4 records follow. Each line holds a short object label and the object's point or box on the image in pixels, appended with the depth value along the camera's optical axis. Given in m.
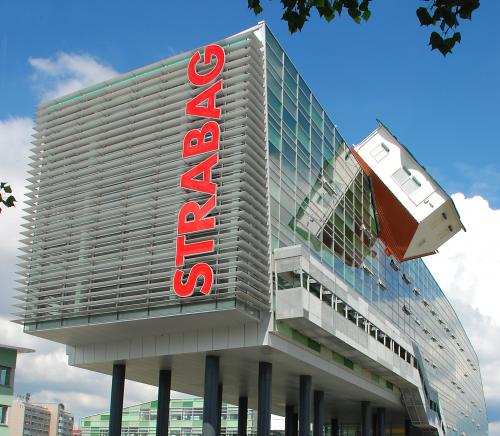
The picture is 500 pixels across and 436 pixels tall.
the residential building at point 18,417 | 167.90
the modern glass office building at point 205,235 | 39.53
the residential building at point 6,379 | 58.44
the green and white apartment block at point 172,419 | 97.56
